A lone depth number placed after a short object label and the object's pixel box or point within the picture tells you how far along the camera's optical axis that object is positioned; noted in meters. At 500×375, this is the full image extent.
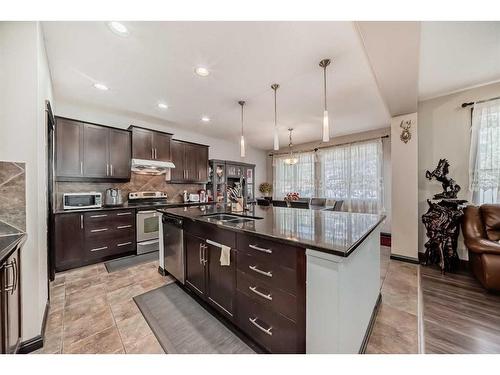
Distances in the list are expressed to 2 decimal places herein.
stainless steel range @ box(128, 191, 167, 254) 3.41
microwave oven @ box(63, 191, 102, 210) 2.94
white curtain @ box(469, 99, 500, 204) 2.65
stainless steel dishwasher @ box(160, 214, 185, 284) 2.24
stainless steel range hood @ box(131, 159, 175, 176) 3.61
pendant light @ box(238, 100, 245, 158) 2.80
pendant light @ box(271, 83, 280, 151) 2.63
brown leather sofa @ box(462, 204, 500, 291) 2.06
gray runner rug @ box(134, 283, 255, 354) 1.45
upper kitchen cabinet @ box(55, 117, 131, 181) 2.94
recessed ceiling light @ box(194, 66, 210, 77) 2.27
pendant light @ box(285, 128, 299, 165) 4.44
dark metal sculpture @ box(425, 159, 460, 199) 2.78
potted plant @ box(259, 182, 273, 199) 6.71
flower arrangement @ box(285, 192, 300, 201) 4.26
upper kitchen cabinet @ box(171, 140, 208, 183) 4.36
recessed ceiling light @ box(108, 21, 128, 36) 1.63
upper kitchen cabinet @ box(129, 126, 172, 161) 3.65
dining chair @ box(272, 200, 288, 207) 5.22
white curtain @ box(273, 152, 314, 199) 5.87
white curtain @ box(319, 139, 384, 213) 4.69
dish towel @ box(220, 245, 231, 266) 1.57
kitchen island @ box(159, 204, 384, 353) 1.03
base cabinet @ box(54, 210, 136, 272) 2.72
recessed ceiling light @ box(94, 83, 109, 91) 2.64
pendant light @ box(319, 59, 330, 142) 2.06
